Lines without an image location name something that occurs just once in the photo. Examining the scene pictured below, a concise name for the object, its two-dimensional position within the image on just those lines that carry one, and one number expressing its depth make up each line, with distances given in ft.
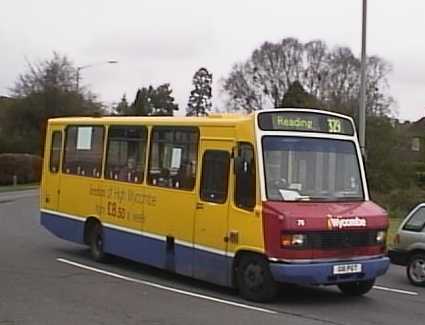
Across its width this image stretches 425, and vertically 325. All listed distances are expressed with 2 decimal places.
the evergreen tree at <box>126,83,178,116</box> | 368.27
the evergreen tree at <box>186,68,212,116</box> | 423.23
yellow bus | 39.70
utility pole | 76.69
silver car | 48.62
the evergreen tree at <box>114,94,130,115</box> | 299.70
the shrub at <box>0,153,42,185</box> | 197.98
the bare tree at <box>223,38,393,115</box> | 295.69
